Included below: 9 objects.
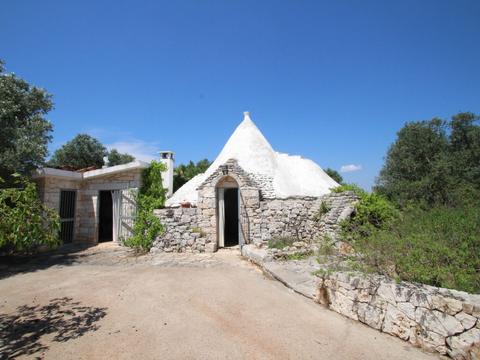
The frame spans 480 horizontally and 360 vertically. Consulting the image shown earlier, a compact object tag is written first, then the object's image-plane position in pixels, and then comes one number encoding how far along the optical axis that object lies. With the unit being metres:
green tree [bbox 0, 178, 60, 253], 2.68
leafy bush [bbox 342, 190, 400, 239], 8.44
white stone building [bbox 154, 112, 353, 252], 8.99
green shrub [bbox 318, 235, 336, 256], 5.99
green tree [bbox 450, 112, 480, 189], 18.11
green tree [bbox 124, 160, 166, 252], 8.98
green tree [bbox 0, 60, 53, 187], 7.24
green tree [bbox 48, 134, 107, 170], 22.33
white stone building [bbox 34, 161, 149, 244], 9.72
